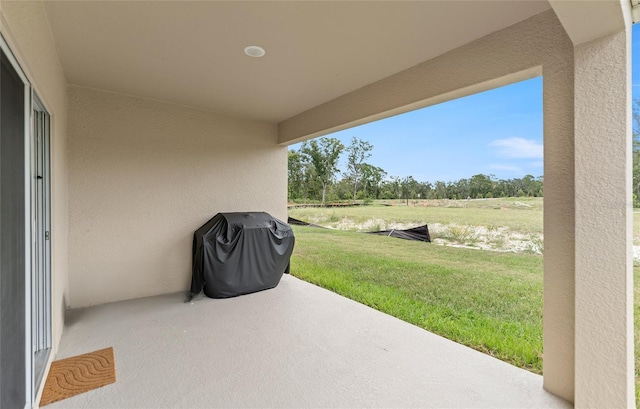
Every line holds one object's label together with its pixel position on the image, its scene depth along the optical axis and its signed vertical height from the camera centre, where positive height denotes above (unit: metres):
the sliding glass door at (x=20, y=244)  1.30 -0.23
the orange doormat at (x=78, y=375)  1.89 -1.27
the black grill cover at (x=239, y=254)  3.62 -0.67
